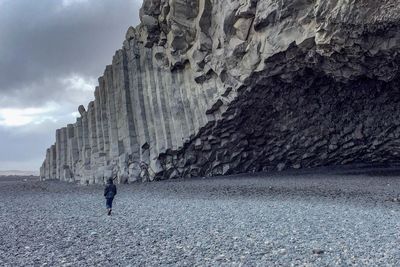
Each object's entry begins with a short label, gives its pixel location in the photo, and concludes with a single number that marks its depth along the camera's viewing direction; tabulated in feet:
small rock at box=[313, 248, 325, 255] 19.82
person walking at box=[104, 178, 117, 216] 32.71
